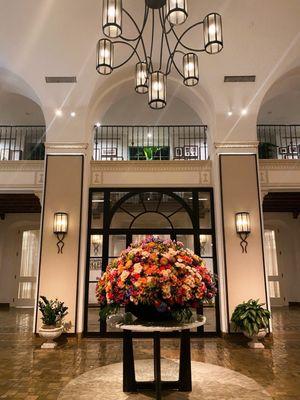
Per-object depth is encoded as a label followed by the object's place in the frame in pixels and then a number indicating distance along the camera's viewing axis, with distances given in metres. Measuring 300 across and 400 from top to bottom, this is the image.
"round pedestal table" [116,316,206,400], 2.88
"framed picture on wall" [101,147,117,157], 9.67
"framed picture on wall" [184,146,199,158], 8.99
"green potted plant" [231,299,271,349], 5.54
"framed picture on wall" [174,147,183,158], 9.35
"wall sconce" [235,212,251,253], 6.23
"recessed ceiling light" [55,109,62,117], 6.70
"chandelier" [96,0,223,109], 3.21
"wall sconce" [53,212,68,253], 6.22
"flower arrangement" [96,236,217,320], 2.79
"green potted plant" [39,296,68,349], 5.55
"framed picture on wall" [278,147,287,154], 9.10
